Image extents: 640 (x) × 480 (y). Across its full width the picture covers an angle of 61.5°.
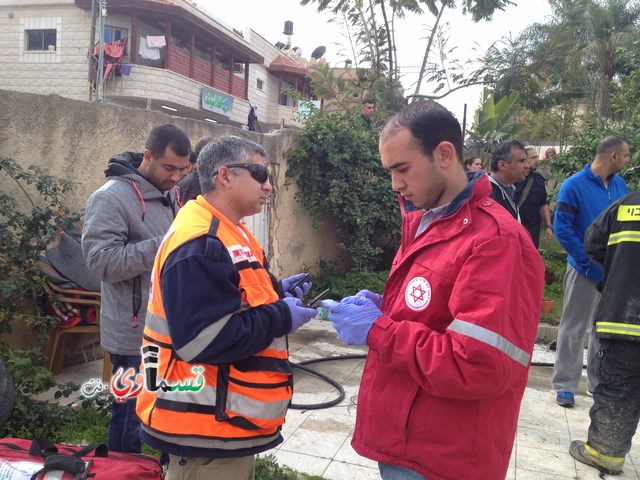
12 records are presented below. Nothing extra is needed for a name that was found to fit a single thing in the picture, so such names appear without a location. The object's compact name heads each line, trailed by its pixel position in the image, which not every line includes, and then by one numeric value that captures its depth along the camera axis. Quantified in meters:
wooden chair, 4.09
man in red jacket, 1.45
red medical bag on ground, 2.18
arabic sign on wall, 23.22
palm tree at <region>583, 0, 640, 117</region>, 21.81
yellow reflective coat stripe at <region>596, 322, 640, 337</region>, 3.18
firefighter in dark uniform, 3.22
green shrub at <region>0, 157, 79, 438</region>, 3.42
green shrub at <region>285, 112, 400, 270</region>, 7.91
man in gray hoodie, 2.71
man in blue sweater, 4.48
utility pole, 9.75
